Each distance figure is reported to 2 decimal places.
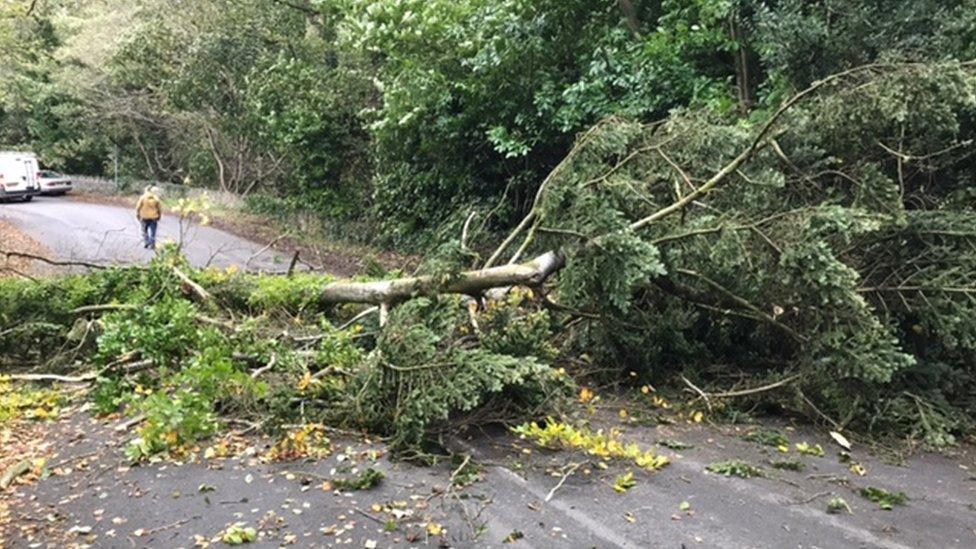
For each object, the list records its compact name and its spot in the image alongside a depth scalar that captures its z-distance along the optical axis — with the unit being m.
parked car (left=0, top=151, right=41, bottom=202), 26.52
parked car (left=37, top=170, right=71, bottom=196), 29.00
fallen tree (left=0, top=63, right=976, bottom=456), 5.41
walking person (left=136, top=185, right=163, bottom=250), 14.35
